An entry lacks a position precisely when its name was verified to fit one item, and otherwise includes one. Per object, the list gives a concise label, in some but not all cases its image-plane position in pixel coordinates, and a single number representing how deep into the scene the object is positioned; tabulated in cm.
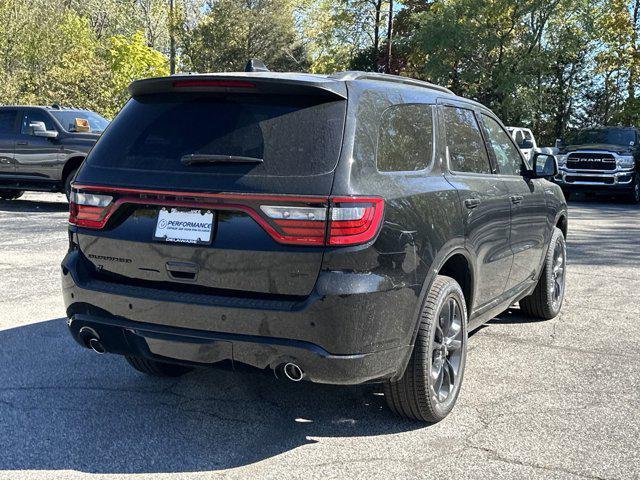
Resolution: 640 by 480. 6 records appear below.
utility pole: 3644
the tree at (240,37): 4681
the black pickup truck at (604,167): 1978
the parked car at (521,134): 2192
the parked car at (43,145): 1465
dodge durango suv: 334
